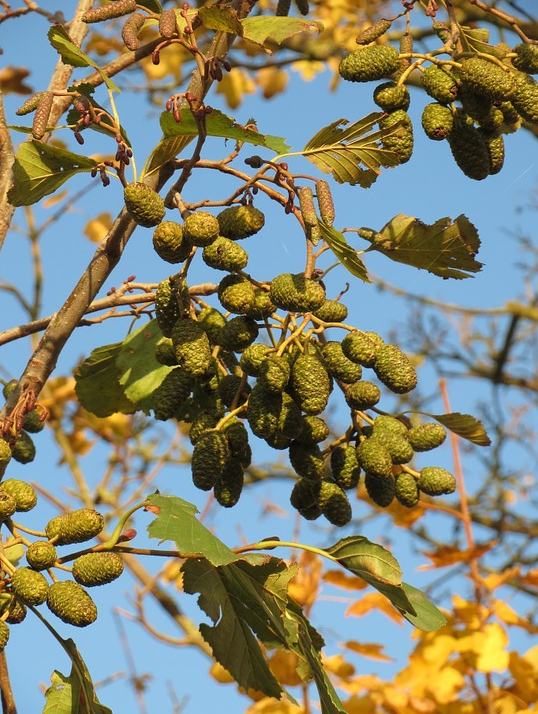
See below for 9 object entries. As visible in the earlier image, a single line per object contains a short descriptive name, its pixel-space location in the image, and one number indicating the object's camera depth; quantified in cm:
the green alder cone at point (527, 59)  407
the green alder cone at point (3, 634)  348
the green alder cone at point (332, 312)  420
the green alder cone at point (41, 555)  357
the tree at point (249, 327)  371
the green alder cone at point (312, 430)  391
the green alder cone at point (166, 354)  439
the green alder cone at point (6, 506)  358
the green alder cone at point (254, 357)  382
